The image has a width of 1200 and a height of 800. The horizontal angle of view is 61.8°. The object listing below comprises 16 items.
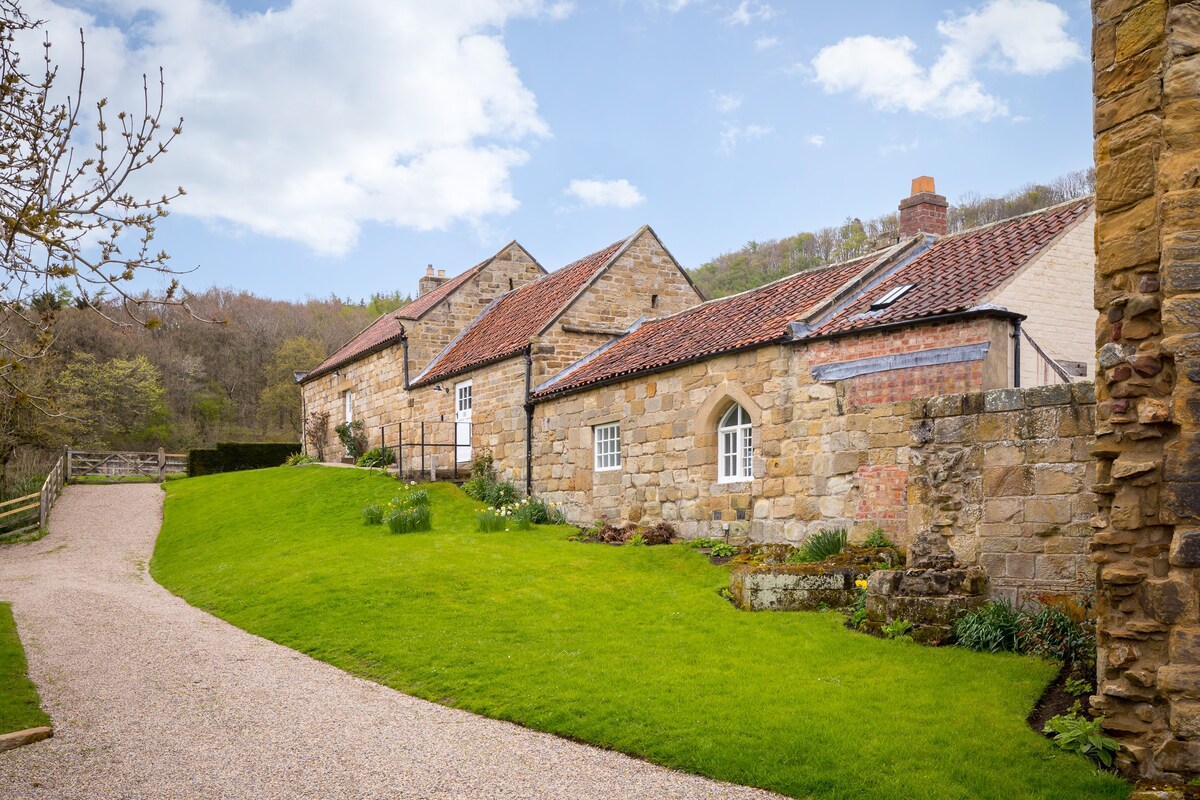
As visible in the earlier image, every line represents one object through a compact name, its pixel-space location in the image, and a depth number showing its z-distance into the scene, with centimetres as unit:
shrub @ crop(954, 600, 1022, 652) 976
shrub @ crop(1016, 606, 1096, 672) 907
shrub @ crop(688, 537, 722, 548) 1656
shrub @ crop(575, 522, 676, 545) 1739
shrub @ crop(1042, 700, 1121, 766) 684
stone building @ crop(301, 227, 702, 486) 2323
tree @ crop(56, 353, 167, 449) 4359
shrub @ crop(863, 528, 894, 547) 1355
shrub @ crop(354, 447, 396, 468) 2753
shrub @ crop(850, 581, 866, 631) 1115
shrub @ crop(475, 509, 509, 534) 1959
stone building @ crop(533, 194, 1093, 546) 1378
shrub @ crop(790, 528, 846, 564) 1380
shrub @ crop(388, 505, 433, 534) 1925
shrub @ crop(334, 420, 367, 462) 3114
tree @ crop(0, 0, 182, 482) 664
